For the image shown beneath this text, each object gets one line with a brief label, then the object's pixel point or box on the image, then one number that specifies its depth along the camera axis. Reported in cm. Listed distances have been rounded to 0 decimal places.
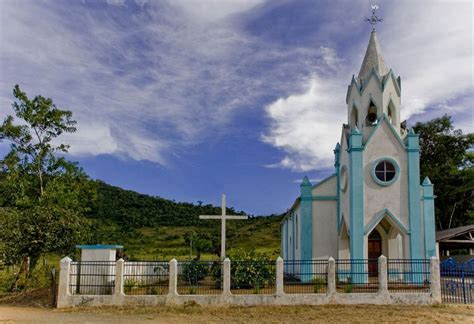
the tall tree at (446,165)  4016
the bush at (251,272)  1667
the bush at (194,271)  1620
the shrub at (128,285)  1578
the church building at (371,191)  1939
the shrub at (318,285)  1571
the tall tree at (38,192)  1973
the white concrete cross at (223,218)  2092
